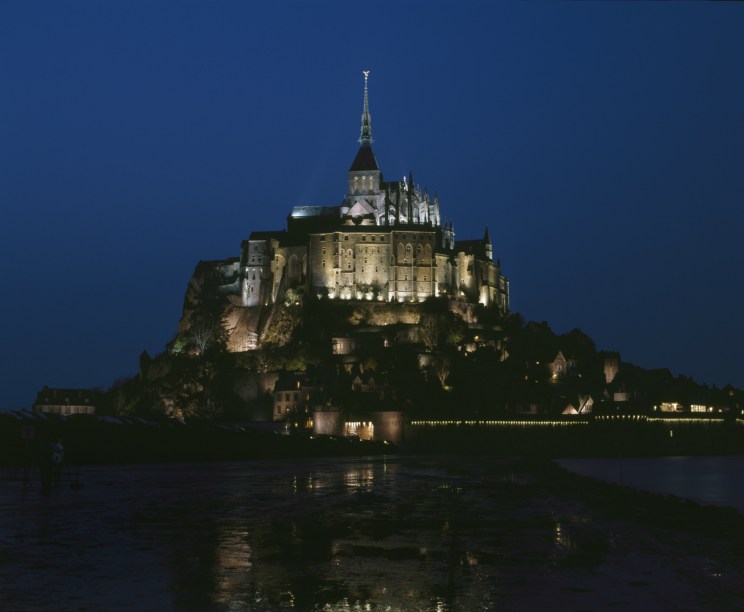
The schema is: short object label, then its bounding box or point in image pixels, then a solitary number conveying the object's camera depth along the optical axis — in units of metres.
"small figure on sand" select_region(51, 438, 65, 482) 34.31
